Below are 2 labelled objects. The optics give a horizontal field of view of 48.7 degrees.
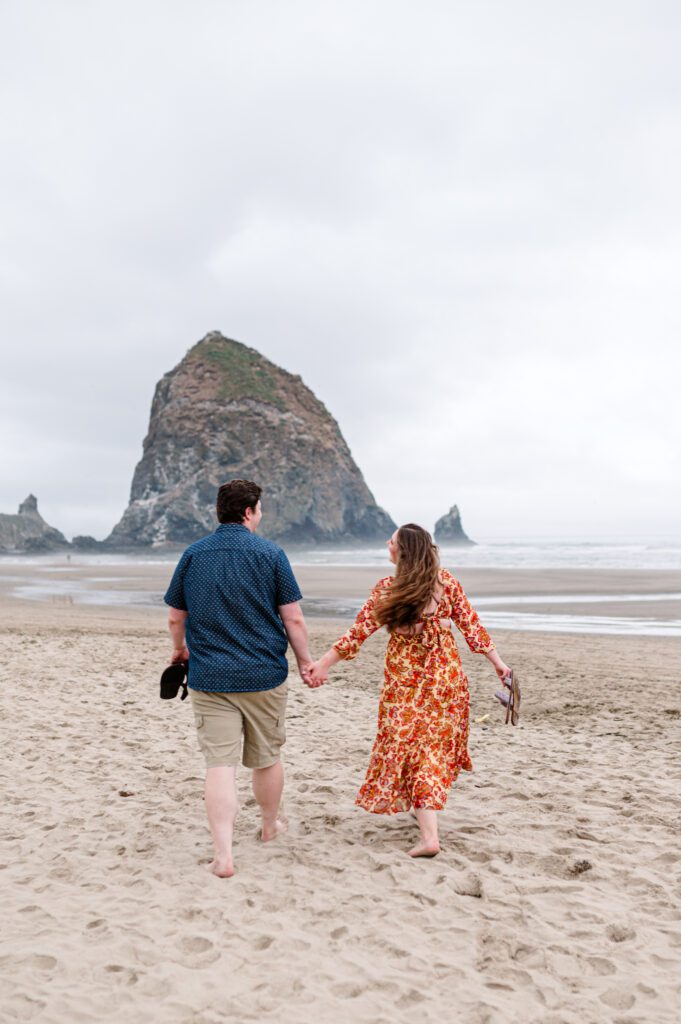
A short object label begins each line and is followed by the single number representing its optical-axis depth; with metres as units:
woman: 4.17
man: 3.95
